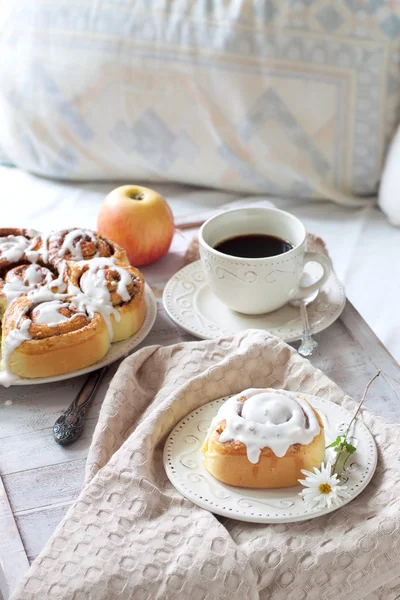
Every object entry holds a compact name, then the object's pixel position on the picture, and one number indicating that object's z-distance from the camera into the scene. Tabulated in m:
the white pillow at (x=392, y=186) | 1.42
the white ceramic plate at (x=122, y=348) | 0.89
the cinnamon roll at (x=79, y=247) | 1.03
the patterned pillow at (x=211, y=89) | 1.39
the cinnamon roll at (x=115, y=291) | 0.94
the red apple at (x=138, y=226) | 1.14
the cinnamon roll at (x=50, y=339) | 0.88
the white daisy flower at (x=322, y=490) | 0.67
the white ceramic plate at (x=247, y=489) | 0.67
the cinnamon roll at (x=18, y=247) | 1.03
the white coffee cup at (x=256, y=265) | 0.94
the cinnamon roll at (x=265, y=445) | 0.68
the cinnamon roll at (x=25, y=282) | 0.96
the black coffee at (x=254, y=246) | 1.00
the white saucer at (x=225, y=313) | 0.97
